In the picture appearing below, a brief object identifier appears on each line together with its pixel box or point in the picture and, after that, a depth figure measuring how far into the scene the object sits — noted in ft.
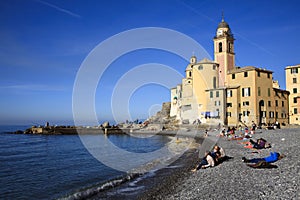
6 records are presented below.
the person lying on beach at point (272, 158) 43.82
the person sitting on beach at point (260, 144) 65.10
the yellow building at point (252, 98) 157.07
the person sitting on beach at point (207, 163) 48.80
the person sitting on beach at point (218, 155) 51.57
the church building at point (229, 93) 158.71
